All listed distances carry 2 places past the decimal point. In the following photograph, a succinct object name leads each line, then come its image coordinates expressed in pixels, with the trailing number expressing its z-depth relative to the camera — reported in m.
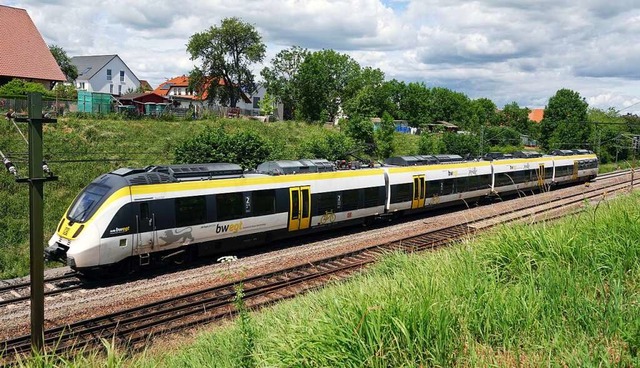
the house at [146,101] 43.10
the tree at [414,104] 95.94
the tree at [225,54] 67.06
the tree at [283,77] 80.00
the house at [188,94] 73.95
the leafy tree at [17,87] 36.23
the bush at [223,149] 29.16
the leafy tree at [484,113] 99.38
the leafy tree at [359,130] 49.16
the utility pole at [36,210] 7.64
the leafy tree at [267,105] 77.88
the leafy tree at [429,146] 53.84
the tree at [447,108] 100.56
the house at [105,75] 79.44
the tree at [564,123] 70.75
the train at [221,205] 14.99
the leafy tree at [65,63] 79.62
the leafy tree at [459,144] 56.66
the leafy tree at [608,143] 64.82
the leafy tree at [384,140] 51.69
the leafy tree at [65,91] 50.10
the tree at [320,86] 77.88
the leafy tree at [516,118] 103.12
